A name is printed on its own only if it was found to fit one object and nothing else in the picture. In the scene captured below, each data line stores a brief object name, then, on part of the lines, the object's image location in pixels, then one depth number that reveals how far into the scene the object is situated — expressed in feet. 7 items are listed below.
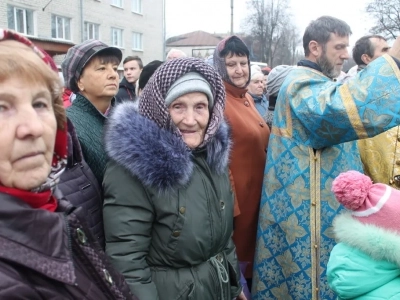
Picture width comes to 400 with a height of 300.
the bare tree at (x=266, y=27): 120.06
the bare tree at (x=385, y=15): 96.84
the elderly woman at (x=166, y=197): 5.63
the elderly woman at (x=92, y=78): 7.86
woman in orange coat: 8.61
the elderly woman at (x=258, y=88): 18.37
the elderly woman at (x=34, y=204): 3.02
